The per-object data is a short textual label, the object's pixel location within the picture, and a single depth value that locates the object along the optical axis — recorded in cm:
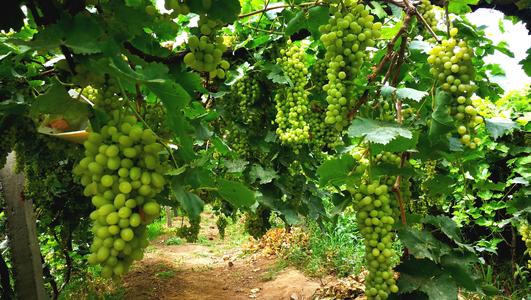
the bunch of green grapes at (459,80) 118
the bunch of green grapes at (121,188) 83
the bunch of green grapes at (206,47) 110
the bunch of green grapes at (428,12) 157
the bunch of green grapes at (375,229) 133
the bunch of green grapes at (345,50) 133
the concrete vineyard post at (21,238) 310
